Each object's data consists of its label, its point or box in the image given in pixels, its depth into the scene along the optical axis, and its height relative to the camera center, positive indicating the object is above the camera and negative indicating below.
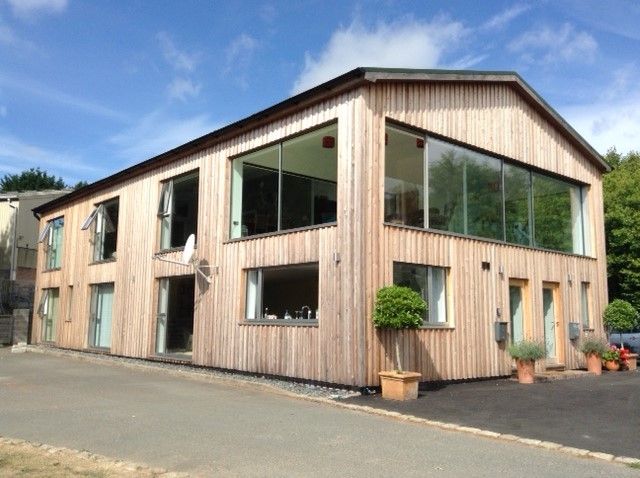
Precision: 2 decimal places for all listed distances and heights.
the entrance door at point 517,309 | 13.46 +0.34
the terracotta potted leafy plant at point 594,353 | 14.05 -0.65
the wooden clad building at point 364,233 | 10.65 +1.95
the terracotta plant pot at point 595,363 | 14.01 -0.90
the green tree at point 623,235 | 20.33 +3.11
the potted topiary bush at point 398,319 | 9.45 +0.06
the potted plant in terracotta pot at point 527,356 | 11.86 -0.63
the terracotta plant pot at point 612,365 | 14.73 -0.97
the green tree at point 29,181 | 45.25 +10.38
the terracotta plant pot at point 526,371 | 11.93 -0.93
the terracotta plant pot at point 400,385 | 9.40 -0.99
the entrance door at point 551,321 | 14.42 +0.09
